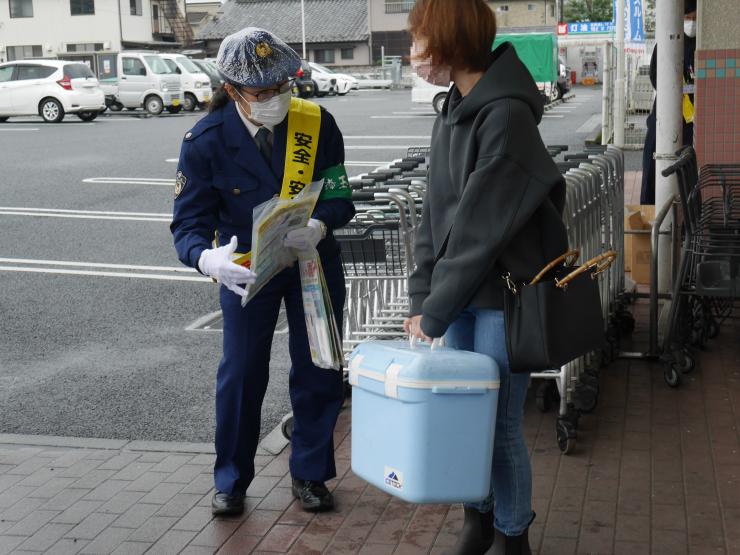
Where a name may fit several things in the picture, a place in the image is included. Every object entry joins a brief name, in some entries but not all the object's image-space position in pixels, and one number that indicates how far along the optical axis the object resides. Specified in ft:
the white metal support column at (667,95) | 22.58
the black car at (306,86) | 136.05
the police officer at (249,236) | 13.16
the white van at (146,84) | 106.11
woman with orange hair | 10.34
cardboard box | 25.13
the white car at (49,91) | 95.35
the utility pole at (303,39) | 202.08
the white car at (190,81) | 107.96
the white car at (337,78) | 144.66
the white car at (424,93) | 97.35
